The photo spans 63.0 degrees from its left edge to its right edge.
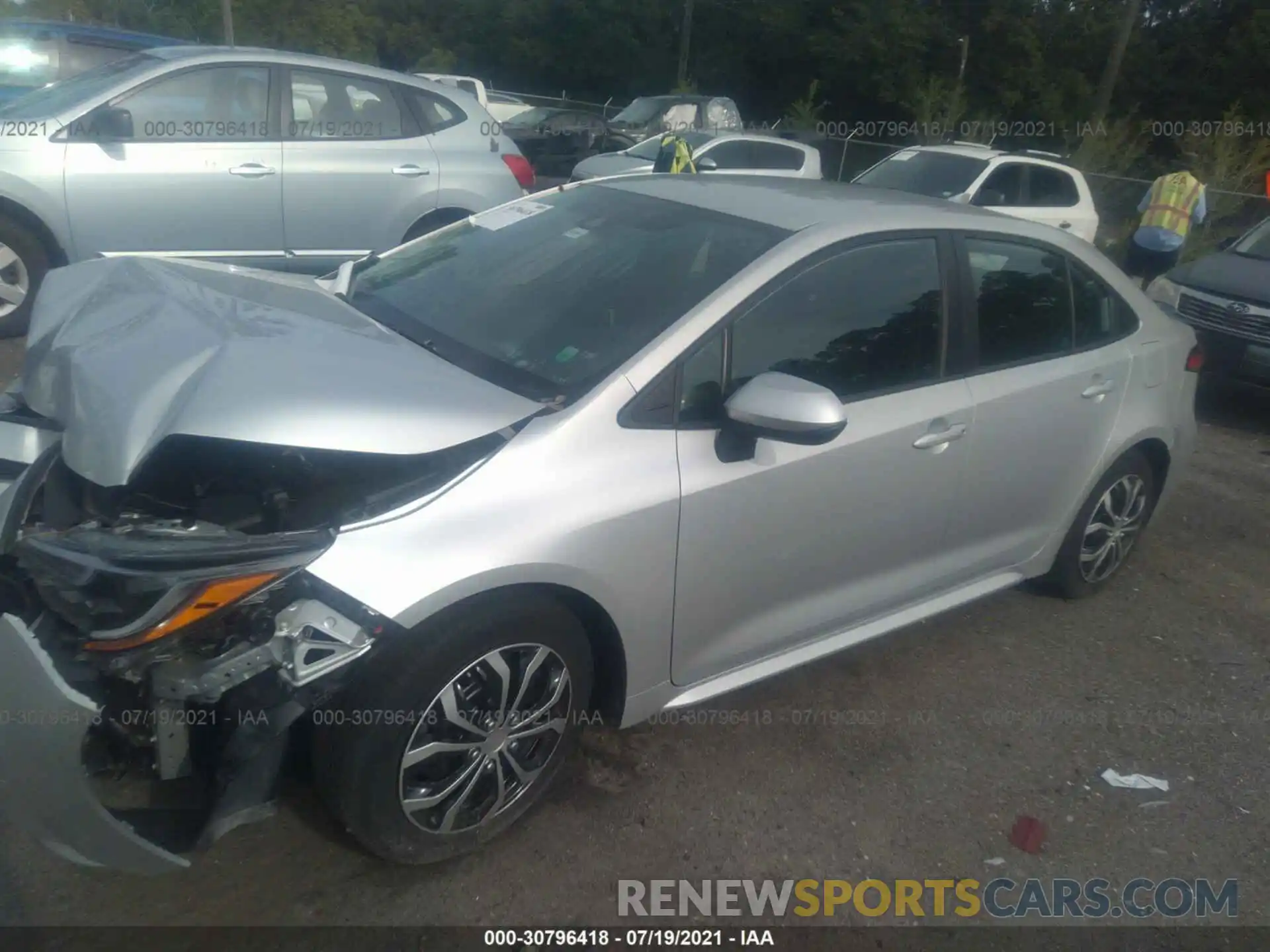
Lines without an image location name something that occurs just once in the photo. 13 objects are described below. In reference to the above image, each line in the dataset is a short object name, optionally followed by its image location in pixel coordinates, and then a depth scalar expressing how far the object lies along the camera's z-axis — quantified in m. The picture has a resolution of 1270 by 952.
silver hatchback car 6.02
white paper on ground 3.37
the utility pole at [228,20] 22.53
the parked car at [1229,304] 7.20
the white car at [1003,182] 11.02
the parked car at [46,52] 8.62
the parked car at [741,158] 12.84
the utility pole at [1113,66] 20.17
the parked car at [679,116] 19.19
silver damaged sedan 2.22
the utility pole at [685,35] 33.78
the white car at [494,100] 20.58
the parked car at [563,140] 18.67
